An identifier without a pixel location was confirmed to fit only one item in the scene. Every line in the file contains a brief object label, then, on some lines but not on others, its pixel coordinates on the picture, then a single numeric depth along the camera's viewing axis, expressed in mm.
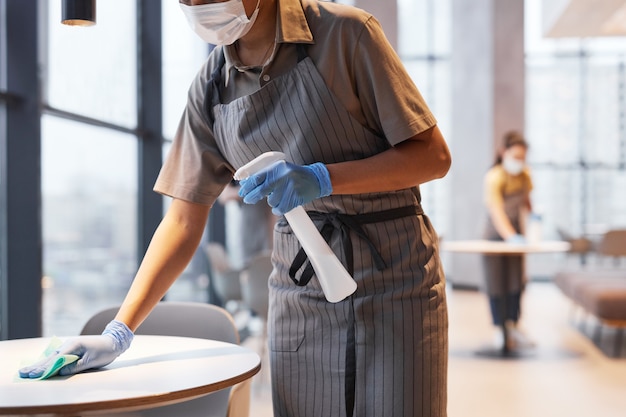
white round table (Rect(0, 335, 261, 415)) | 1270
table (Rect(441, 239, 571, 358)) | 5289
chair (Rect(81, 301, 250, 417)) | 2289
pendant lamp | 1653
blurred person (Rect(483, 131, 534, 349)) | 5848
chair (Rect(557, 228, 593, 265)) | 9530
